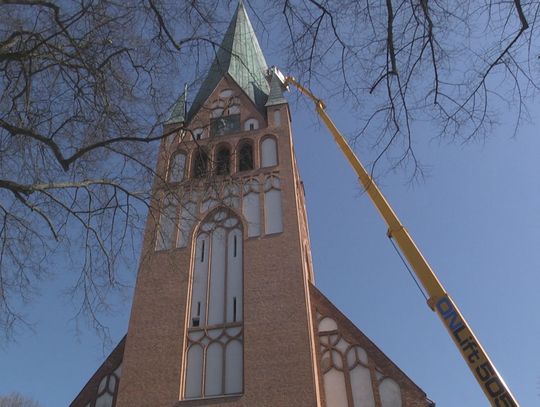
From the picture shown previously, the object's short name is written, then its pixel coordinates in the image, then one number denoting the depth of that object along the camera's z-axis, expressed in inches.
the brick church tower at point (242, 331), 438.3
